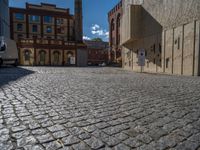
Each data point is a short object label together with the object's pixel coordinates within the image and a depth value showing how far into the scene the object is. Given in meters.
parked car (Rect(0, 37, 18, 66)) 15.09
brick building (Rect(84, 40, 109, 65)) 43.32
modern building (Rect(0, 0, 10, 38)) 23.09
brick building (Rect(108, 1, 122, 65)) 35.62
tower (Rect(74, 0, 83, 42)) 33.28
